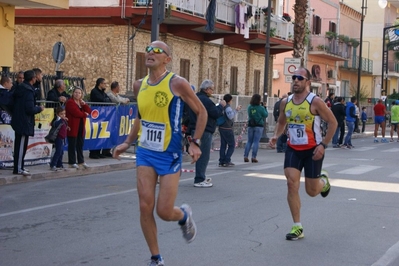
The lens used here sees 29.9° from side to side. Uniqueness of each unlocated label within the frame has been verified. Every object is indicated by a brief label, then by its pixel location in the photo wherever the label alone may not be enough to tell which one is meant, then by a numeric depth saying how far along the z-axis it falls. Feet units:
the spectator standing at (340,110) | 86.02
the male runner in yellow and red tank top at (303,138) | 27.86
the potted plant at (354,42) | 178.42
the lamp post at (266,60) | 88.12
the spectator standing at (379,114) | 105.81
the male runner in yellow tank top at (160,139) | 21.29
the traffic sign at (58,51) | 64.45
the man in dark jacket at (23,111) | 44.29
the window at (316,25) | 163.12
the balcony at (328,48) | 160.45
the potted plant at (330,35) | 162.81
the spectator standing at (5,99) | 45.11
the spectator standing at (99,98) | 58.20
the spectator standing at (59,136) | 48.55
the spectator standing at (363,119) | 128.83
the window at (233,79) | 115.85
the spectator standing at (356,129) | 123.44
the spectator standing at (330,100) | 98.84
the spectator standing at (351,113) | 91.50
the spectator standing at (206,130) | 43.50
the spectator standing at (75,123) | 50.08
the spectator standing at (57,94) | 52.54
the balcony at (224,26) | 89.76
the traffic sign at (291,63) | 91.42
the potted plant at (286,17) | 126.72
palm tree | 100.63
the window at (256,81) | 126.75
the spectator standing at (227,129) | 56.34
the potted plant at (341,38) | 169.68
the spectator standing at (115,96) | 61.03
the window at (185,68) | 99.86
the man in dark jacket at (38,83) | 49.71
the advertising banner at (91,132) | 47.44
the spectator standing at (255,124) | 62.23
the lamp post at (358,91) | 144.56
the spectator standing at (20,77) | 50.50
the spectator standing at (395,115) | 103.71
